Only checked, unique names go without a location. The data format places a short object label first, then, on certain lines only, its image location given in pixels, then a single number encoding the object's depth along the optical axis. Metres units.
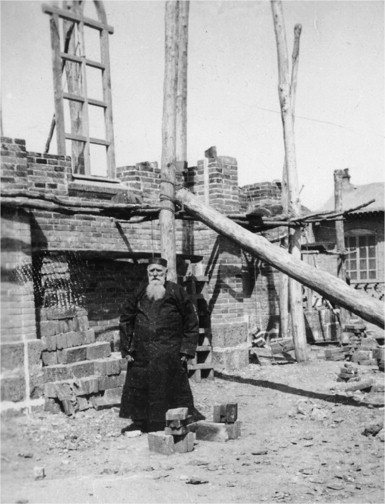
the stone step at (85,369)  6.91
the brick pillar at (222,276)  9.39
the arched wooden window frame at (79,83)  8.92
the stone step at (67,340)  6.99
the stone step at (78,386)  6.76
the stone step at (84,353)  7.06
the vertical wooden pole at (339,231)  15.55
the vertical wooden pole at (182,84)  9.62
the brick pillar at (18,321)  6.68
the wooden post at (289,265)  5.96
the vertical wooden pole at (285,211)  11.73
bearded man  6.07
